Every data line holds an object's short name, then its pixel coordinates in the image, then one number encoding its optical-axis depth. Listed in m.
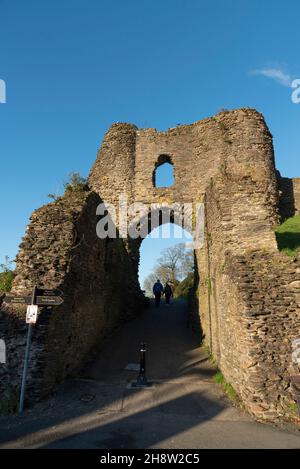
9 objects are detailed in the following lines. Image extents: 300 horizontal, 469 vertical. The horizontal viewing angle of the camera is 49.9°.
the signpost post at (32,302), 6.73
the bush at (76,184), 10.95
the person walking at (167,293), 20.77
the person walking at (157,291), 19.81
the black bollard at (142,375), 8.00
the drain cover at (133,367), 9.23
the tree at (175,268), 55.22
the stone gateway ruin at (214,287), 6.75
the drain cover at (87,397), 7.10
